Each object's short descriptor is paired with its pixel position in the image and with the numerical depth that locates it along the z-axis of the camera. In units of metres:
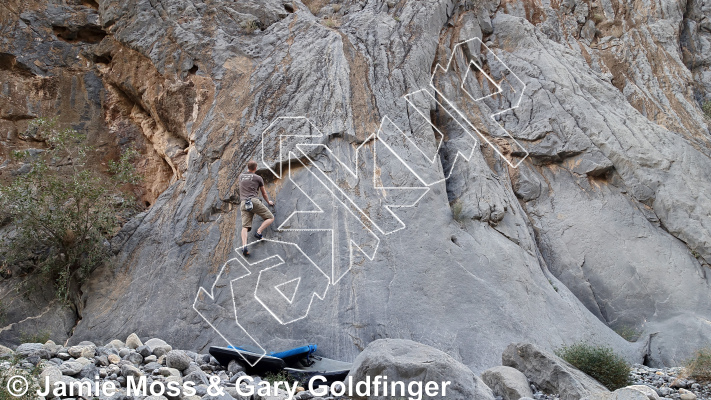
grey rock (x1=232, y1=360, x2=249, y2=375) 6.73
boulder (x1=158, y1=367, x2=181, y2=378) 6.11
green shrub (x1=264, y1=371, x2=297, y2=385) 6.45
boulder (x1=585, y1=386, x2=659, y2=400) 5.09
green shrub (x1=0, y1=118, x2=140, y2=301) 9.06
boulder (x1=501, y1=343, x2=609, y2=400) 6.08
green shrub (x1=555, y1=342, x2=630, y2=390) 6.78
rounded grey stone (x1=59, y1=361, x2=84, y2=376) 5.59
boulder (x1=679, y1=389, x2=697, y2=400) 6.11
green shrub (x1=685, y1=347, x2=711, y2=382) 6.75
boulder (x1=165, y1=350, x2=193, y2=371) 6.41
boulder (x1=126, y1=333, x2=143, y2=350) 7.51
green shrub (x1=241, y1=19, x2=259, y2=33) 12.51
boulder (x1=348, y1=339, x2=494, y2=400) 5.51
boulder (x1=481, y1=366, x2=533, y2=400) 6.03
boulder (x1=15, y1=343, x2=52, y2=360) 5.98
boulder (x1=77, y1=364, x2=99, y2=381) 5.62
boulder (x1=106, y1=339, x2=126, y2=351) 7.46
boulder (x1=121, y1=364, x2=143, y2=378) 5.79
